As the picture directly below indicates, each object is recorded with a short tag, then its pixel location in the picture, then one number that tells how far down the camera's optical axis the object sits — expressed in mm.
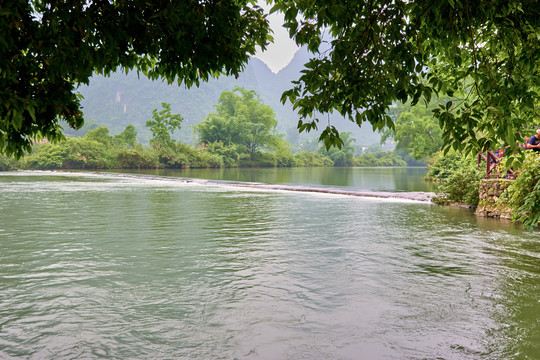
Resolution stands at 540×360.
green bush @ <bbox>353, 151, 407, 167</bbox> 113250
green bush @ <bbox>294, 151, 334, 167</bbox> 101269
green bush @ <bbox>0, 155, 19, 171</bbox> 60188
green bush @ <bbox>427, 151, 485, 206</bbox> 19031
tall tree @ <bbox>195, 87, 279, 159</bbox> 92375
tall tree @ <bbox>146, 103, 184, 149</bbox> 74312
